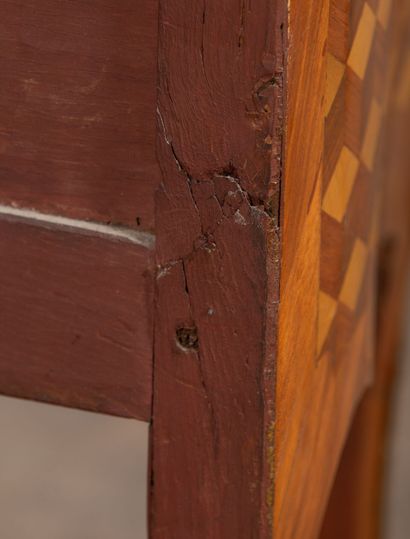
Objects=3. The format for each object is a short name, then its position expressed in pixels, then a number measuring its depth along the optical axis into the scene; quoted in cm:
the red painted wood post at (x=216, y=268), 48
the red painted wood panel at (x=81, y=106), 49
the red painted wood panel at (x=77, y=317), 52
